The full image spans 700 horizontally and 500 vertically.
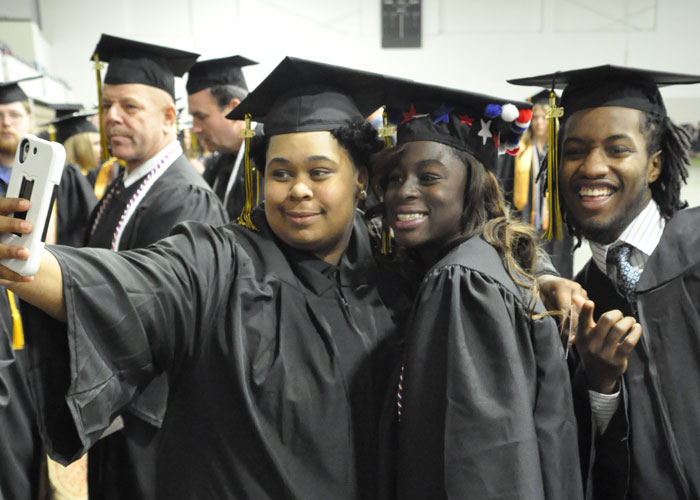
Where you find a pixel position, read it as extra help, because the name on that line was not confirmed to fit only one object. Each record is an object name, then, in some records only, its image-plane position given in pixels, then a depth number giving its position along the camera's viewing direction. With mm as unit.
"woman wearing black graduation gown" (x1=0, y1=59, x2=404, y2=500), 1145
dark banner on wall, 8383
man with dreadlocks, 1451
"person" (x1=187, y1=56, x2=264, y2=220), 3574
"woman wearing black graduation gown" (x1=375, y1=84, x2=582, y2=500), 1244
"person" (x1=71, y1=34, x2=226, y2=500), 2438
